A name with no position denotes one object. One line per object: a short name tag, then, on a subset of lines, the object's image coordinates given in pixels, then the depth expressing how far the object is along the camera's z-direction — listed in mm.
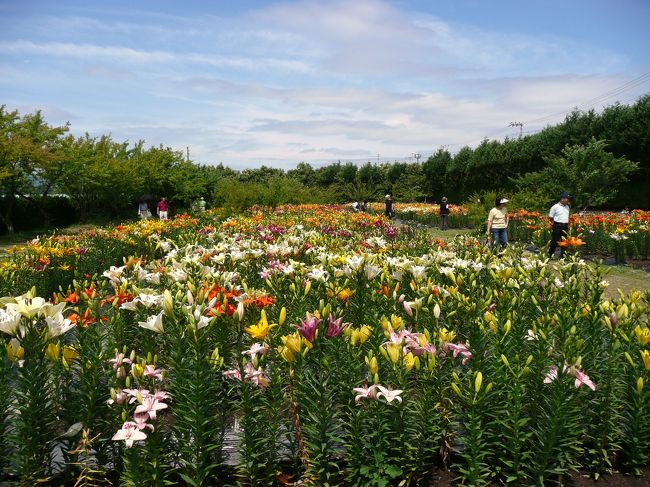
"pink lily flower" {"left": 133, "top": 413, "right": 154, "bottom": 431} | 2084
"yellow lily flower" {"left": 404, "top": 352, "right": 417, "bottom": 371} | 2350
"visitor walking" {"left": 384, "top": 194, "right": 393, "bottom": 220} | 22709
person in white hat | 10875
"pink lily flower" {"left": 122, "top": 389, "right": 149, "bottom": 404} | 2139
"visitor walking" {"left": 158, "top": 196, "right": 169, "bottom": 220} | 21039
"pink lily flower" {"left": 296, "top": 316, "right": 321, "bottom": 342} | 2471
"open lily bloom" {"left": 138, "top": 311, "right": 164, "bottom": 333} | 2479
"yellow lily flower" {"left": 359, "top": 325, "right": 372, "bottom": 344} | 2555
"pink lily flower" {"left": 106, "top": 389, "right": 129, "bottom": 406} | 2238
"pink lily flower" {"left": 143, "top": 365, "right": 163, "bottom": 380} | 2316
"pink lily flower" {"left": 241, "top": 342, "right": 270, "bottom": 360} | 2479
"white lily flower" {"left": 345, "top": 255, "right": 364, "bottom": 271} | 3785
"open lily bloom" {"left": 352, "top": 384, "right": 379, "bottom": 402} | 2250
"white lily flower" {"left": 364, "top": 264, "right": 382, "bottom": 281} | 3764
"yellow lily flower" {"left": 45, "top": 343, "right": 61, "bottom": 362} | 2361
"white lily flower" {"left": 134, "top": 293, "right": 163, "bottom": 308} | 2953
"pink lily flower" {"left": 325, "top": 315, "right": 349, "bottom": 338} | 2598
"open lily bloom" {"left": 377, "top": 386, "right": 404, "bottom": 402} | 2193
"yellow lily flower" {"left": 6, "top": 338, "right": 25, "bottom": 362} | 2223
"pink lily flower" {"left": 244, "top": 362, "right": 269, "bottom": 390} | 2447
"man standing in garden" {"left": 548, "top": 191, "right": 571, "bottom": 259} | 10391
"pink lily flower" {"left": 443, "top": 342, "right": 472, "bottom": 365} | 2530
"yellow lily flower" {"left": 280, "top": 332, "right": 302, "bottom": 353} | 2371
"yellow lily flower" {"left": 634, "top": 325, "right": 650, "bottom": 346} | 2658
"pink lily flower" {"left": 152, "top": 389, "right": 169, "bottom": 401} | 2181
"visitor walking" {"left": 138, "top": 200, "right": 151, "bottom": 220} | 22719
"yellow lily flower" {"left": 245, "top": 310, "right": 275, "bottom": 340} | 2484
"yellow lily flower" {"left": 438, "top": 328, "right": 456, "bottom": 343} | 2562
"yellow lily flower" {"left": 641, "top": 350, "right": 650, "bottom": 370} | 2497
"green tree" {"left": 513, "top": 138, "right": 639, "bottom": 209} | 16875
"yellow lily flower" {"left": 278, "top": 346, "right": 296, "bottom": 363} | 2406
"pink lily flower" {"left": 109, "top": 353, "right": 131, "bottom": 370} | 2463
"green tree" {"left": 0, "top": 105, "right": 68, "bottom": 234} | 20922
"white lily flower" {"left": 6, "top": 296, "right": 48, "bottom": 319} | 2225
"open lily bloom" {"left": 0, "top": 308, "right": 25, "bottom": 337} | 2228
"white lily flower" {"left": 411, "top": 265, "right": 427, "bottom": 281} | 3811
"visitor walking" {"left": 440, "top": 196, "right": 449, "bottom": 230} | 20438
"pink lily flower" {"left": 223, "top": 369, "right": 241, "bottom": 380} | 2506
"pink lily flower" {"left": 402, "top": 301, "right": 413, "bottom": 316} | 3107
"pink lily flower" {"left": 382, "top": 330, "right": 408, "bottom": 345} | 2438
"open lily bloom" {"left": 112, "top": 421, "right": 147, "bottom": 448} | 2047
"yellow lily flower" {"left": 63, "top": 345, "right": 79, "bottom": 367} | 2469
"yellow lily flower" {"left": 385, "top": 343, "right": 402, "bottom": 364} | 2367
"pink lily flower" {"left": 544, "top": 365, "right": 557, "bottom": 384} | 2417
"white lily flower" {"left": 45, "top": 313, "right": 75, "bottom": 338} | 2314
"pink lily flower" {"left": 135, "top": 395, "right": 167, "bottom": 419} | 2111
